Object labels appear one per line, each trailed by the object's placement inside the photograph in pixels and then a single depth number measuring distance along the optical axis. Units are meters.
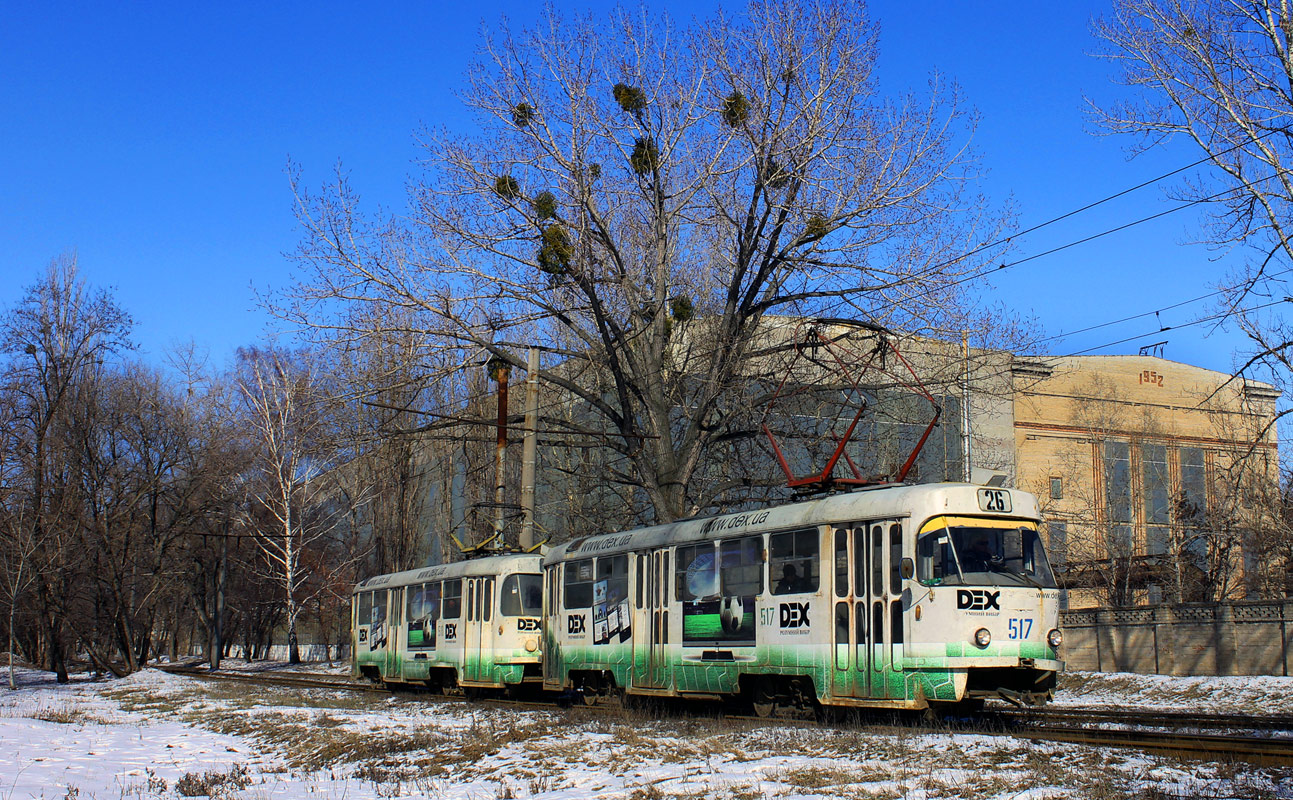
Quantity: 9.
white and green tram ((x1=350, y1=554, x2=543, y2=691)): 22.17
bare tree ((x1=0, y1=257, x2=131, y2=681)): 34.19
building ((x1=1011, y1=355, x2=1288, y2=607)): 48.62
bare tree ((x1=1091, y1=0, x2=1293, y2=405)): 20.36
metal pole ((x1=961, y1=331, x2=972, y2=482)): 20.59
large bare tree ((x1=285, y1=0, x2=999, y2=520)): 21.09
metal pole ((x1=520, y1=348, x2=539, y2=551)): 23.58
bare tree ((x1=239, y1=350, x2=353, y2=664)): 39.94
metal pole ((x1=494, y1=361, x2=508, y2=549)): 24.47
